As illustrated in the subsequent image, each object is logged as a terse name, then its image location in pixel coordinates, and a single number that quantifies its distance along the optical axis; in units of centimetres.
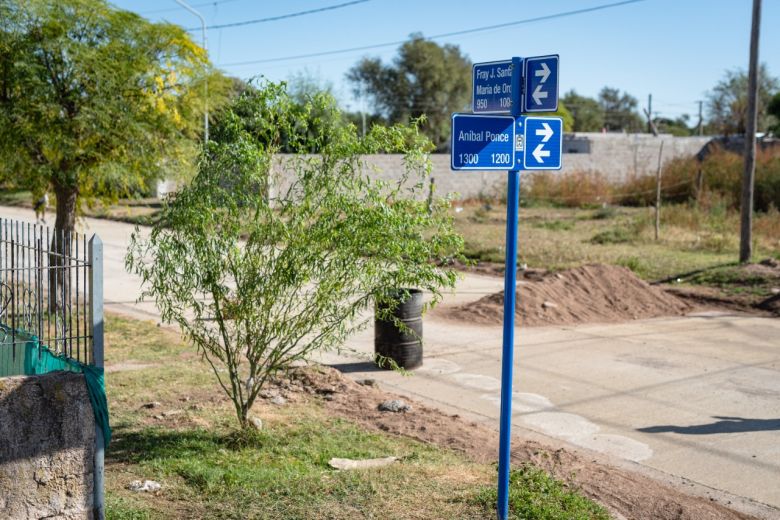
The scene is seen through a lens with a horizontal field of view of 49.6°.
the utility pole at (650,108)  5288
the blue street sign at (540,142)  525
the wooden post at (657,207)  2247
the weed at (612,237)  2319
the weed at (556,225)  2677
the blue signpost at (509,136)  508
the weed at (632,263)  1878
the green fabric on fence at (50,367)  551
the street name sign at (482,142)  505
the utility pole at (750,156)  1872
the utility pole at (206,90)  1258
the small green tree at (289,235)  677
